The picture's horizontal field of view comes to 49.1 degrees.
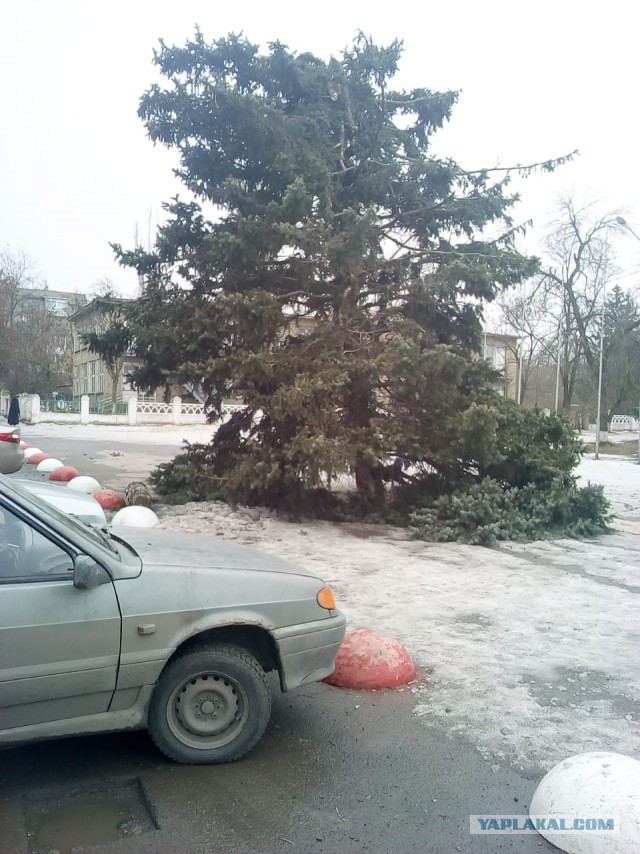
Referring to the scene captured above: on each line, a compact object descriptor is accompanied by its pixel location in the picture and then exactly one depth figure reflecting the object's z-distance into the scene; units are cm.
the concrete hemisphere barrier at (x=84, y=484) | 1176
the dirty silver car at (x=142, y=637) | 313
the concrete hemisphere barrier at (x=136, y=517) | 888
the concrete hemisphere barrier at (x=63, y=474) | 1370
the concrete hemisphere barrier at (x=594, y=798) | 278
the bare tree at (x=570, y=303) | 3872
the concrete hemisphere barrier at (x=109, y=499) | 1112
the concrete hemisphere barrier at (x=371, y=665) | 472
